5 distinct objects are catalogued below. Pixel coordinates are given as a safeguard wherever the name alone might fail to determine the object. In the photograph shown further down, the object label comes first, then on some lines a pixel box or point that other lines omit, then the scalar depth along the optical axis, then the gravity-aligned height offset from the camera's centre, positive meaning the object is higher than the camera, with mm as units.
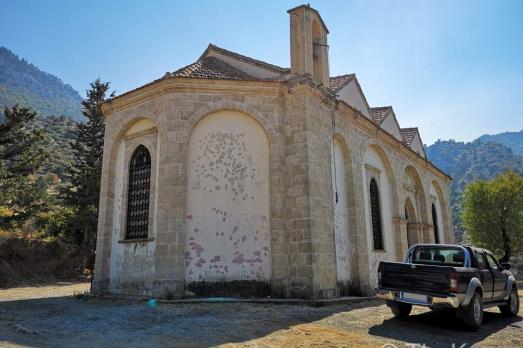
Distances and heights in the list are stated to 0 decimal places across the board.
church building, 10586 +2002
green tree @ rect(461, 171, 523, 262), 30703 +2774
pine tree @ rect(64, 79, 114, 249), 23656 +4840
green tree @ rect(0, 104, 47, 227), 20719 +5227
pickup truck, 7137 -633
